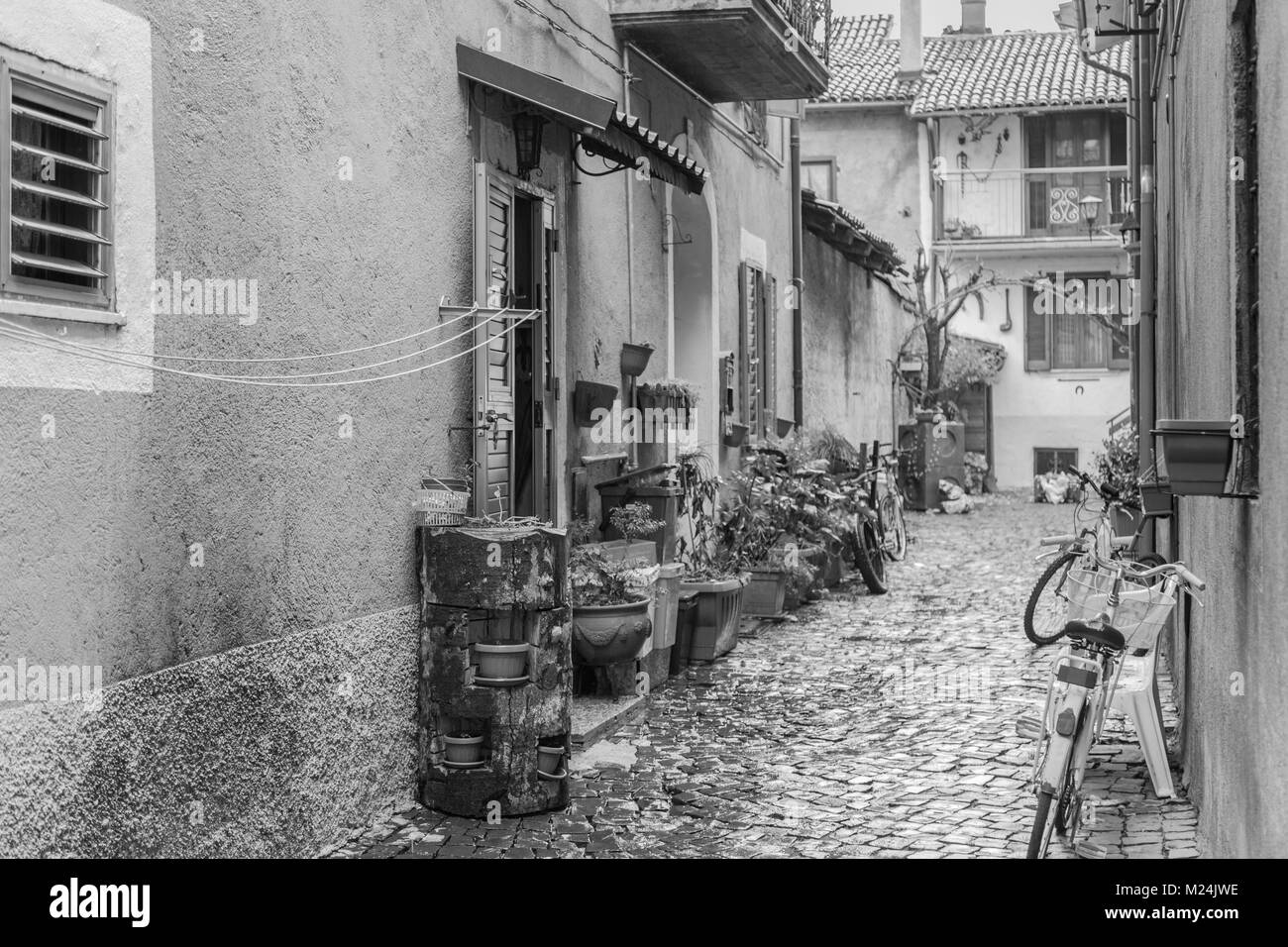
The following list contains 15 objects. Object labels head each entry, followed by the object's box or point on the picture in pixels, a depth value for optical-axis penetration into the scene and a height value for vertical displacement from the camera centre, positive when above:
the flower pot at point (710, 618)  10.39 -1.13
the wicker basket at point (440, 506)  6.89 -0.20
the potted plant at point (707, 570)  10.43 -0.83
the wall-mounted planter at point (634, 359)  10.49 +0.75
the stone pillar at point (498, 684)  6.53 -0.93
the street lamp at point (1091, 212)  28.92 +4.89
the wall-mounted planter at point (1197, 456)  4.39 +0.00
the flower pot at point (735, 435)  13.70 +0.24
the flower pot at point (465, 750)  6.60 -1.30
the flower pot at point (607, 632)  8.32 -0.98
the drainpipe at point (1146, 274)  10.64 +1.33
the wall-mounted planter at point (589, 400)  9.59 +0.41
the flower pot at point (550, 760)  6.64 -1.36
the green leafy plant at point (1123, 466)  10.87 -0.08
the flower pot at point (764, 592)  12.47 -1.14
